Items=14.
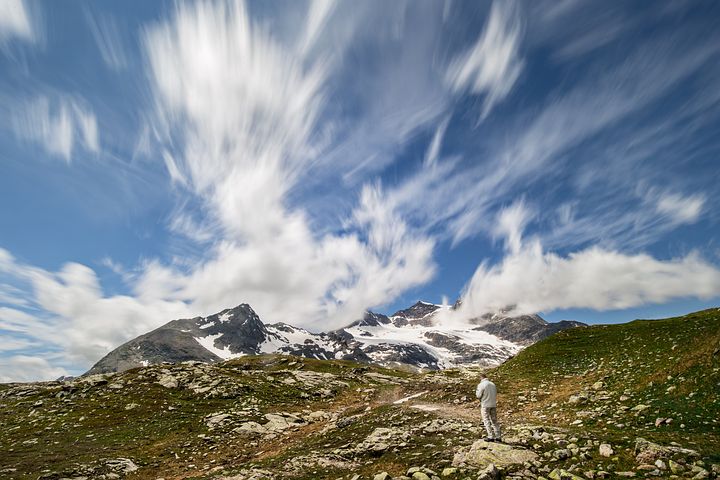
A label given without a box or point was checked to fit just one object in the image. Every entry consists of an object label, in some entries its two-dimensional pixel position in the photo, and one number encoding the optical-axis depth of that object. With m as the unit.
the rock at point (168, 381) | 51.79
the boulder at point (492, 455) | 15.34
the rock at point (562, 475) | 13.02
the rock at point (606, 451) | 14.55
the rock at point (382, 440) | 21.57
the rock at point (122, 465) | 24.98
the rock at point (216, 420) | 35.19
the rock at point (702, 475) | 11.59
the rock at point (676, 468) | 12.30
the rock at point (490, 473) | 13.83
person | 19.48
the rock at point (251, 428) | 33.41
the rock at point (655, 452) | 13.30
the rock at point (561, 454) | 15.01
